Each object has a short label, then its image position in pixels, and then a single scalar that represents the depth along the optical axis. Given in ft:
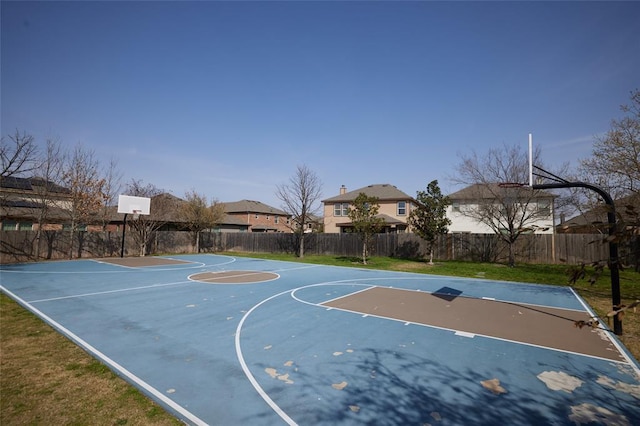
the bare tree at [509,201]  72.59
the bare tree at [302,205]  101.76
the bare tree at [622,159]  40.98
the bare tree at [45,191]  77.56
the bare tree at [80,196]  83.66
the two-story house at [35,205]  78.61
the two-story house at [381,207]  120.16
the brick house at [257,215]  168.96
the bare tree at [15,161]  55.67
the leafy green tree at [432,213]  77.61
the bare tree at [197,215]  112.98
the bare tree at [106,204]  93.09
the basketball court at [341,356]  16.05
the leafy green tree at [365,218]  79.25
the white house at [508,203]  72.69
